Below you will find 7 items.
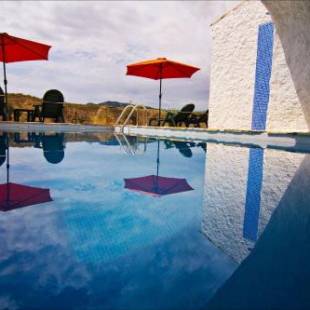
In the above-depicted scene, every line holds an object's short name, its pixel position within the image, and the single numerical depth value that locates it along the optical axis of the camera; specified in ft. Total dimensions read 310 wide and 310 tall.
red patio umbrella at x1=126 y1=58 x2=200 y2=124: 32.59
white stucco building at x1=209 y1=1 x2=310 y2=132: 15.92
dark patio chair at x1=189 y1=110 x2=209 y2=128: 39.04
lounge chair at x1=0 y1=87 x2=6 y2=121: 27.68
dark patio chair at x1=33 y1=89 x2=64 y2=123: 29.66
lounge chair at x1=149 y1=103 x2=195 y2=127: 37.27
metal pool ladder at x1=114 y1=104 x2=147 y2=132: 34.36
